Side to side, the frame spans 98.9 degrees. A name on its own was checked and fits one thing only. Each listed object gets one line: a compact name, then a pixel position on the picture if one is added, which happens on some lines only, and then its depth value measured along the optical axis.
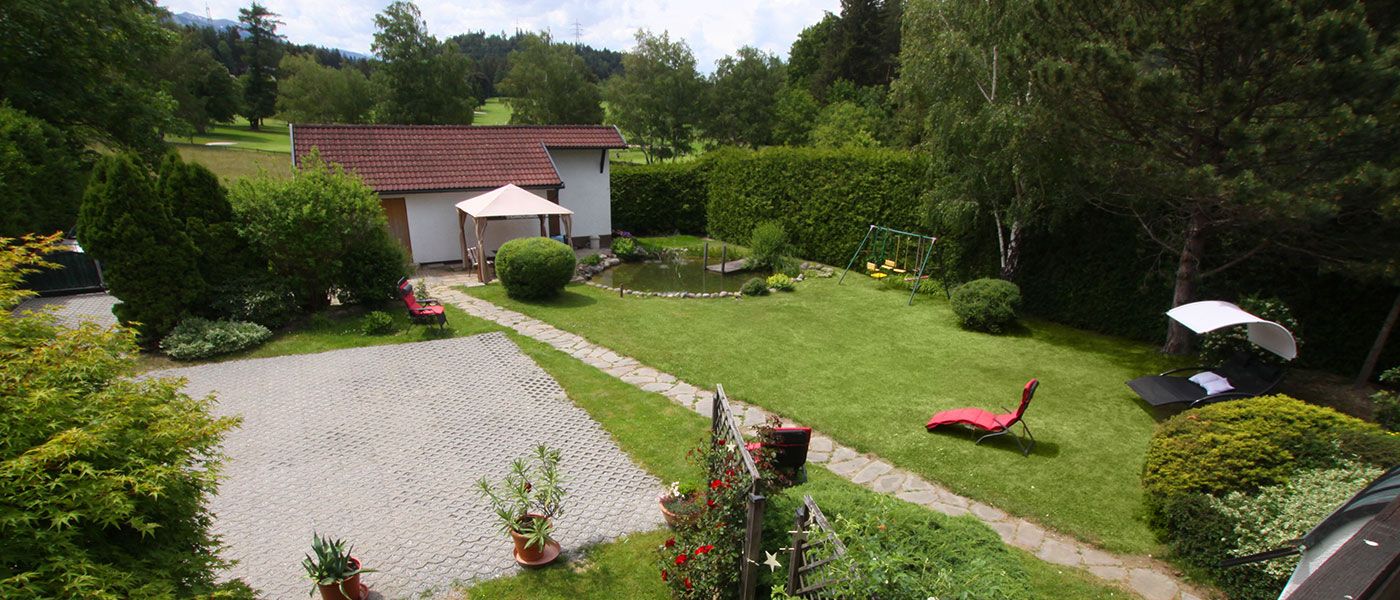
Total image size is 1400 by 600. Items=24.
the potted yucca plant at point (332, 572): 4.40
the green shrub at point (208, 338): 9.64
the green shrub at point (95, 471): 2.50
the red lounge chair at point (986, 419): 6.80
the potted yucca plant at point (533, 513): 5.01
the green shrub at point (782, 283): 15.04
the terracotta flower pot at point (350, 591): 4.46
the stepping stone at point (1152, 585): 4.87
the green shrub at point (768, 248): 17.09
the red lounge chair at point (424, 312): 11.13
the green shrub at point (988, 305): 11.54
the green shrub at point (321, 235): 10.77
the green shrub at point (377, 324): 11.16
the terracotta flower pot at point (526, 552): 5.05
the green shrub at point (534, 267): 13.12
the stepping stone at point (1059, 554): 5.28
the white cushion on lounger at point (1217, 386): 7.86
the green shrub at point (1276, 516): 4.54
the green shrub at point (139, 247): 9.20
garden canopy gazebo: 14.73
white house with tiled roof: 16.05
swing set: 14.86
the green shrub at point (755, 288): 14.48
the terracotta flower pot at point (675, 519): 4.57
